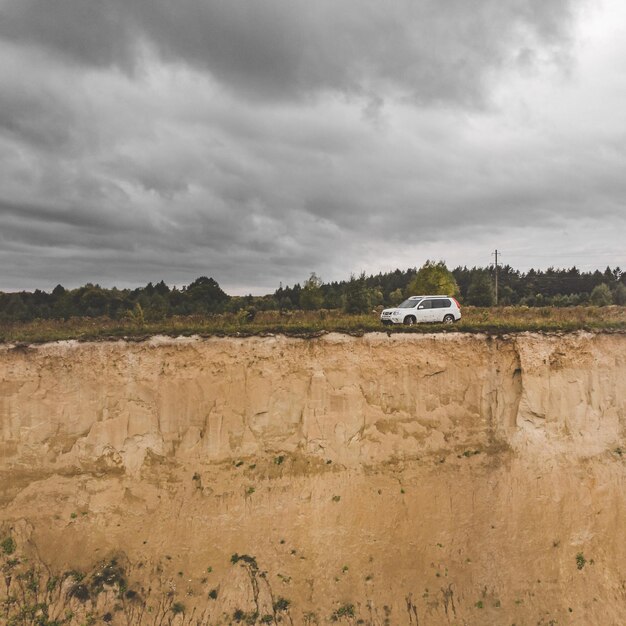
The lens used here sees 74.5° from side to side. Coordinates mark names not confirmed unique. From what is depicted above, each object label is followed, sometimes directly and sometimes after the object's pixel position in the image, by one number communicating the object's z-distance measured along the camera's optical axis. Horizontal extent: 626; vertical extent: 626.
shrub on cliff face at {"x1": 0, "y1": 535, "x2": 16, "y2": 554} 12.54
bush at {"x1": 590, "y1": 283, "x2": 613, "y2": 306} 51.51
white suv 17.66
